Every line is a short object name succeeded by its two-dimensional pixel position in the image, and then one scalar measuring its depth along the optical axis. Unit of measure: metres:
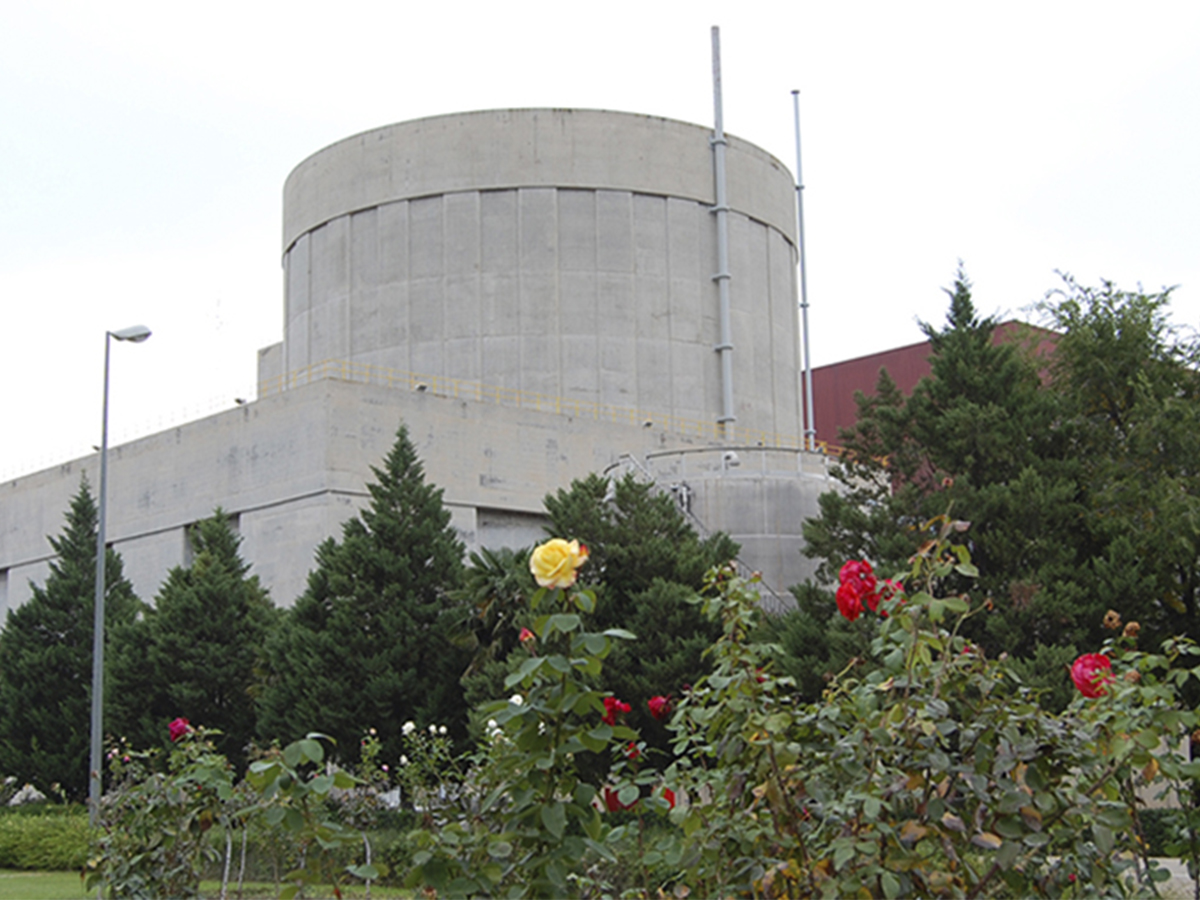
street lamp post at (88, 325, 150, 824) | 25.78
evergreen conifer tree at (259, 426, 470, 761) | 28.72
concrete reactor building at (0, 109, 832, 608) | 43.84
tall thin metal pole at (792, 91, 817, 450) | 55.81
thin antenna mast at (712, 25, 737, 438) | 51.06
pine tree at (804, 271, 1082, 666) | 25.53
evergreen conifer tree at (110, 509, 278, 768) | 33.22
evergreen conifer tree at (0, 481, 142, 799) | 35.16
